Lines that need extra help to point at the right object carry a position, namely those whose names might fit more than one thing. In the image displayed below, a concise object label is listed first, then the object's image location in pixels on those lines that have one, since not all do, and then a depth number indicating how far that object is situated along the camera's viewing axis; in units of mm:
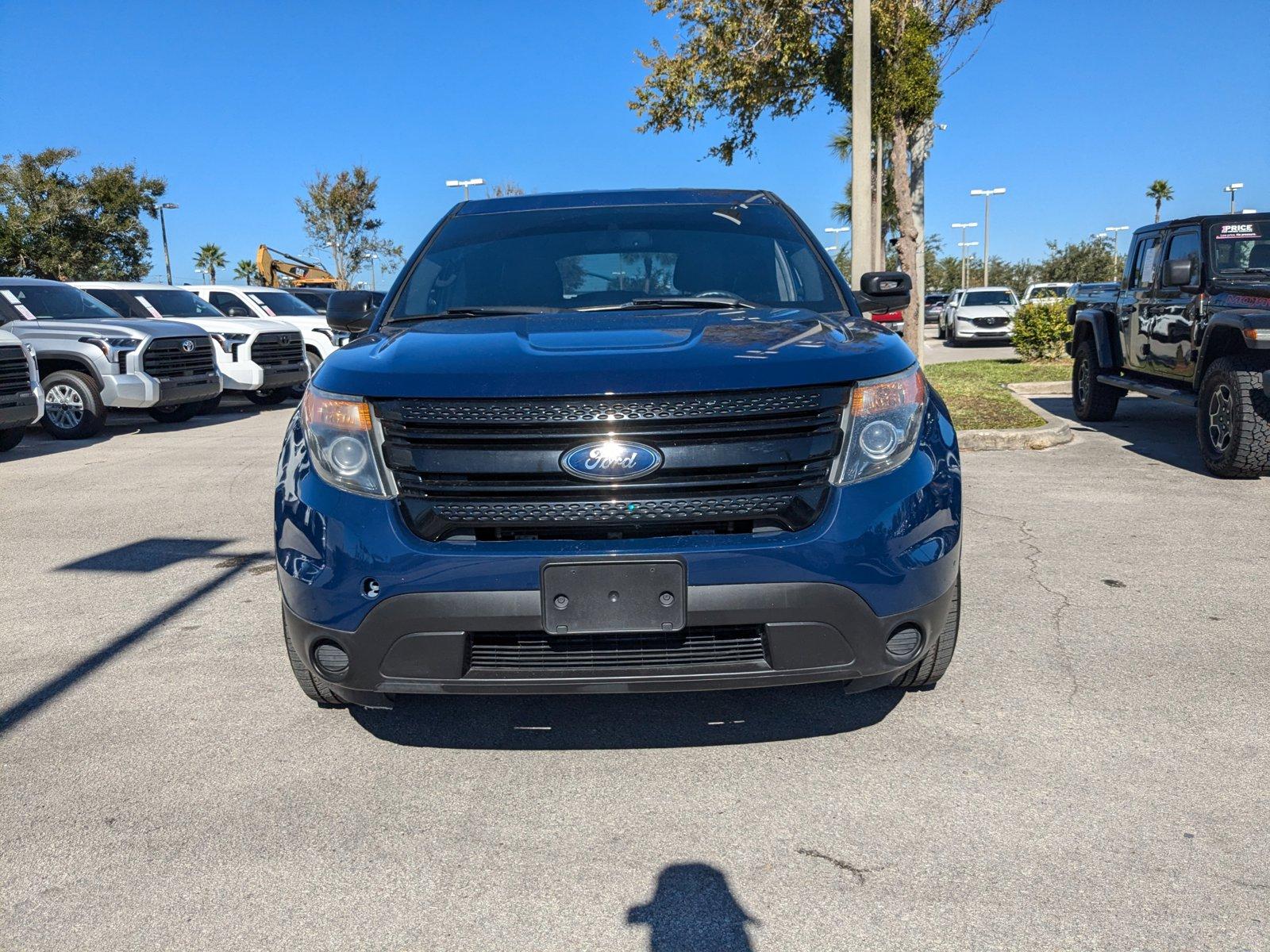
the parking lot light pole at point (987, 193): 71062
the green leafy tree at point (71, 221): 37156
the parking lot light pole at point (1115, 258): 71156
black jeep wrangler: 7395
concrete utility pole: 11516
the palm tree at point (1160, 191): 82438
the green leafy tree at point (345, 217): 44181
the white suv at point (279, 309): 17750
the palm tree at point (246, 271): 75188
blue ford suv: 2758
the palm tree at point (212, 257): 75062
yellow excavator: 33531
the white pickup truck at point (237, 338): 15383
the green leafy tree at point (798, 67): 16438
